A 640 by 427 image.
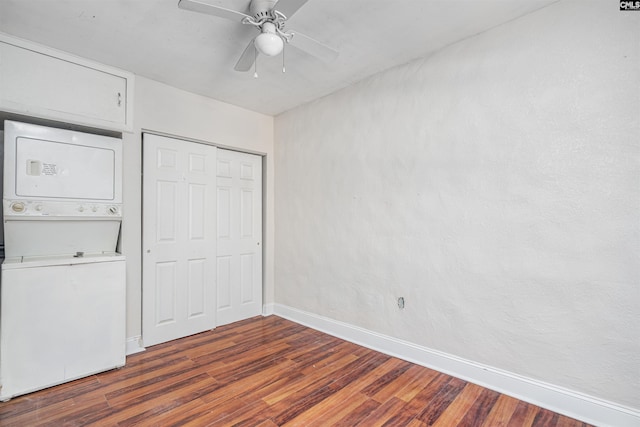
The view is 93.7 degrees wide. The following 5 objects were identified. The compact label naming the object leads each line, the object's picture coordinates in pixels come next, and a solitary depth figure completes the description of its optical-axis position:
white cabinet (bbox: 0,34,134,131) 2.14
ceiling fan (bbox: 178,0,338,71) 1.66
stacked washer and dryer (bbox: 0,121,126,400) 2.13
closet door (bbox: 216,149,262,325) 3.64
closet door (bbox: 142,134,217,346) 3.03
